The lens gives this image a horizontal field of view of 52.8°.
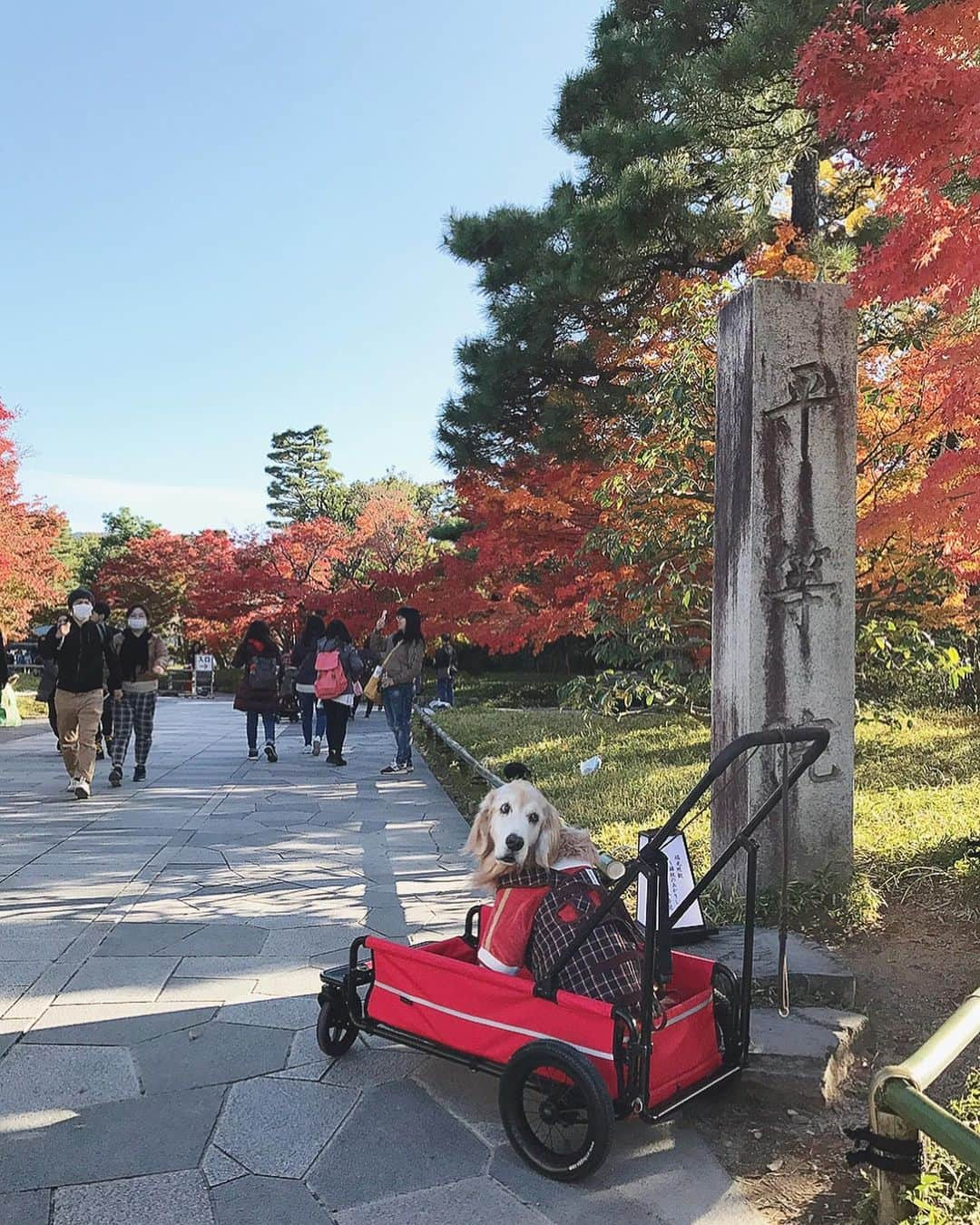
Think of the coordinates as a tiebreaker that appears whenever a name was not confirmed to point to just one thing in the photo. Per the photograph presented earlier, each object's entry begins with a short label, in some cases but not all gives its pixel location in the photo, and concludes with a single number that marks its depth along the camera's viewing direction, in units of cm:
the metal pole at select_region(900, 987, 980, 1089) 215
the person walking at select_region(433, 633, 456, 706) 2252
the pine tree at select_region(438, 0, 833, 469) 772
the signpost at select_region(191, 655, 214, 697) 2970
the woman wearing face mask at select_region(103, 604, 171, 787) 972
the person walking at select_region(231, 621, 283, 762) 1114
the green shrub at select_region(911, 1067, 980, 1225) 233
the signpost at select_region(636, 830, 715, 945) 412
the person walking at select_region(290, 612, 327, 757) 1258
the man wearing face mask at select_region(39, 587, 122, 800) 844
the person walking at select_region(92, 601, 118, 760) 1010
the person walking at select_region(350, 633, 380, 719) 1684
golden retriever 324
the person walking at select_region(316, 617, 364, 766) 1117
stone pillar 498
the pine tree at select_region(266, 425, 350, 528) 4878
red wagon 275
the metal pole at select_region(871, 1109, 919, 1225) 226
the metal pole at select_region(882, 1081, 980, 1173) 188
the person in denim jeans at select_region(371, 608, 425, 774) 1059
